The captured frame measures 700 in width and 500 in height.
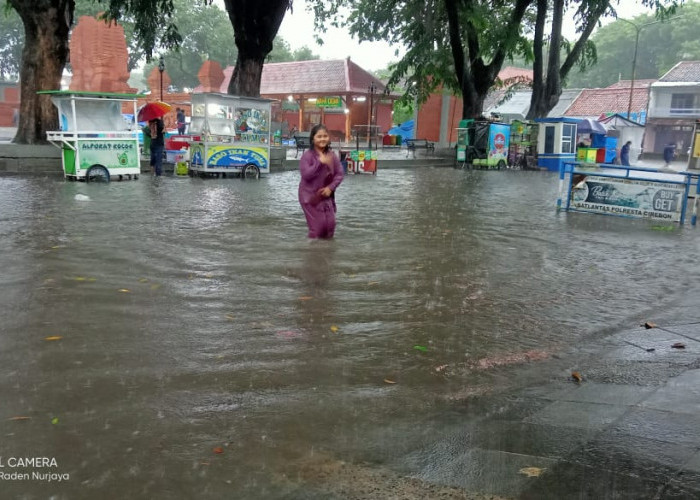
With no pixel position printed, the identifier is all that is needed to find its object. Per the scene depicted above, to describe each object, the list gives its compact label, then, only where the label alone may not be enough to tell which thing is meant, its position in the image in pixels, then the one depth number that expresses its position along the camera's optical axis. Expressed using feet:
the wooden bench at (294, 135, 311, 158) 89.58
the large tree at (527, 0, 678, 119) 83.92
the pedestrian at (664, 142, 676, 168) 115.96
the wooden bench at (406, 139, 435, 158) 100.89
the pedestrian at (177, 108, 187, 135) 101.99
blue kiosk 89.56
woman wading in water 27.81
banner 37.35
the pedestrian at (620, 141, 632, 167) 98.43
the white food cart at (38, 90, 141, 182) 48.67
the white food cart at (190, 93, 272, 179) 57.52
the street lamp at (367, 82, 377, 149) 110.01
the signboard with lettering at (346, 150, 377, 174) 70.90
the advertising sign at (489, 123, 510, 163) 86.33
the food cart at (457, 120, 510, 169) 85.76
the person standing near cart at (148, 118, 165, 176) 57.36
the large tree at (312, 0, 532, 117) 78.23
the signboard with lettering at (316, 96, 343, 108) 125.90
